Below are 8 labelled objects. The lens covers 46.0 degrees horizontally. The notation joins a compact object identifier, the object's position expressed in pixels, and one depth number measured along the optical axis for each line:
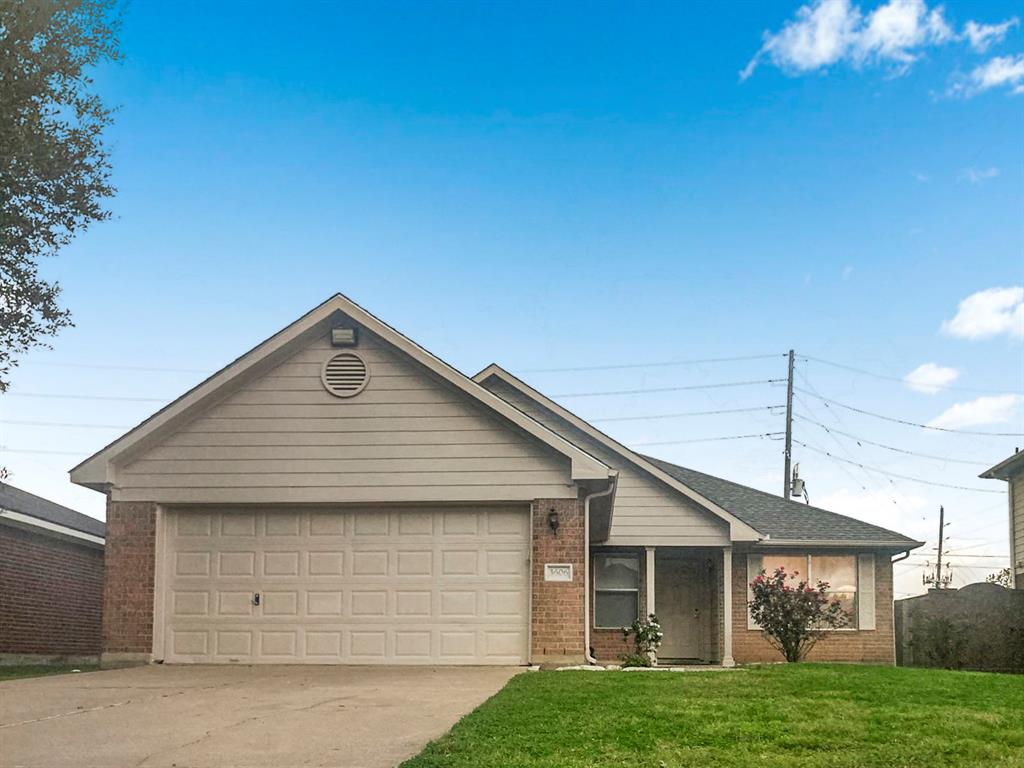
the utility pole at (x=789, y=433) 38.91
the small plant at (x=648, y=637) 20.25
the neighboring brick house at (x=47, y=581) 22.00
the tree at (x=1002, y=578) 40.75
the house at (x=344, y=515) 16.36
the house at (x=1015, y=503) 28.62
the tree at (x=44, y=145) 17.27
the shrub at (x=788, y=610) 20.25
